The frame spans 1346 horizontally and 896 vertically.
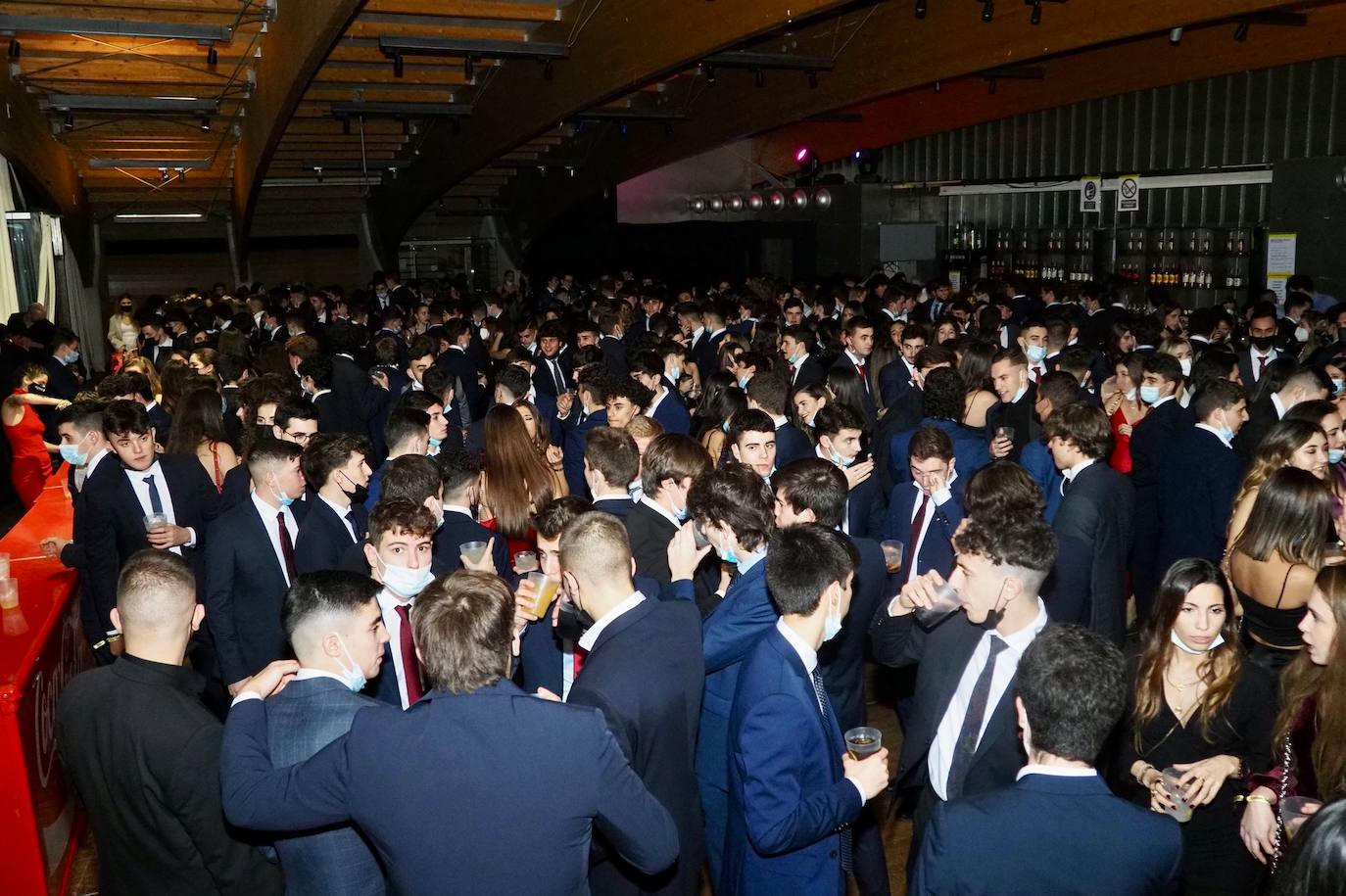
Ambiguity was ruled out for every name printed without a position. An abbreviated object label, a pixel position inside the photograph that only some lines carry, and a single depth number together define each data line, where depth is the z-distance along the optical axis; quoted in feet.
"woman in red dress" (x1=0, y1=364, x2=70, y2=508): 24.06
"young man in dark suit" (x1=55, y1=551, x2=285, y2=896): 8.90
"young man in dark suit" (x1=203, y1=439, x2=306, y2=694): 13.96
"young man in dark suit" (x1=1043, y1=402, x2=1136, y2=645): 14.61
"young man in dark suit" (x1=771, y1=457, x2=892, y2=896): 11.23
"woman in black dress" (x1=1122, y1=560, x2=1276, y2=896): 10.06
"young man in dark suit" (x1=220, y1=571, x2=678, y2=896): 7.56
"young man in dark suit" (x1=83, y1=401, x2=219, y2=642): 15.61
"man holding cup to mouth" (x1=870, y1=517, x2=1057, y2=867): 9.38
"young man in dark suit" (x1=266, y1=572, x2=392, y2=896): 8.55
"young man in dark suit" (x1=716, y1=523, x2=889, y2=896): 8.64
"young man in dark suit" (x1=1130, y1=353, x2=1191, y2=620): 19.44
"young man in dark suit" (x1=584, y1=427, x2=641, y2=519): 14.62
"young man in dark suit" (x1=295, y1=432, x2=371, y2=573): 14.11
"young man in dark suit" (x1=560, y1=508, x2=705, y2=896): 9.14
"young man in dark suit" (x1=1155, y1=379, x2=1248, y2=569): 17.35
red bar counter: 12.27
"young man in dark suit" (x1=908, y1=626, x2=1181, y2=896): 6.98
